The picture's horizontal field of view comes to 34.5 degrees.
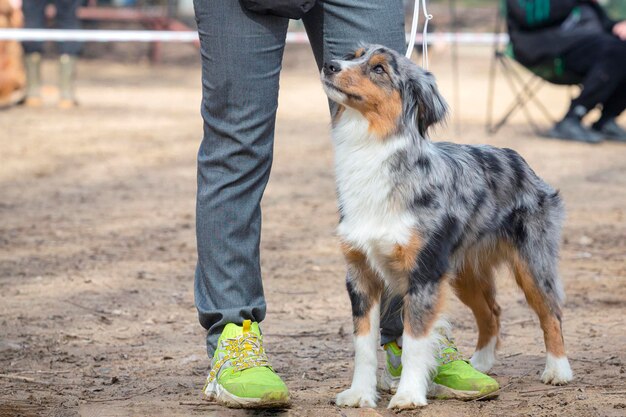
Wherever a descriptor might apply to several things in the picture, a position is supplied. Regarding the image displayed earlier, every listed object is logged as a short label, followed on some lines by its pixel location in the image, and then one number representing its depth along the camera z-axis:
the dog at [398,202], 3.41
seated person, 10.41
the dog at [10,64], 12.90
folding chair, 10.64
